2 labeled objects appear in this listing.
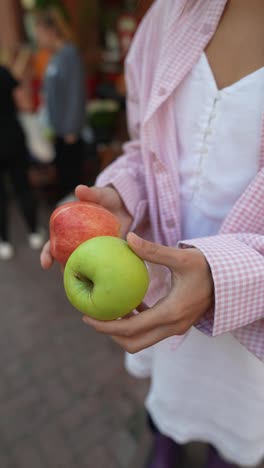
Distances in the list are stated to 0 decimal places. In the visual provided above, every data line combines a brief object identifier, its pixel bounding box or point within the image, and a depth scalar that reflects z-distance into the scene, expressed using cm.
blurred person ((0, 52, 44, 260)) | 285
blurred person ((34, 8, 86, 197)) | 312
